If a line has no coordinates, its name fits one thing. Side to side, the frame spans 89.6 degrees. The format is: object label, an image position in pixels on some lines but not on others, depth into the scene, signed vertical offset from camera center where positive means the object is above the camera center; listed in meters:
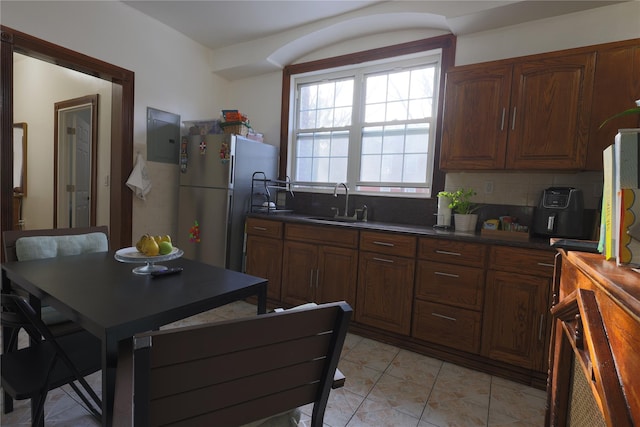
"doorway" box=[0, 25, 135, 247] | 2.40 +0.56
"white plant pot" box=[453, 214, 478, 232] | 2.62 -0.17
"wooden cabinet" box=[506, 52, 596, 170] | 2.13 +0.64
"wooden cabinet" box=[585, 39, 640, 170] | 2.02 +0.75
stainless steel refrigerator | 3.26 -0.07
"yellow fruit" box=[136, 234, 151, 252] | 1.47 -0.28
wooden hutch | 0.45 -0.24
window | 3.10 +0.75
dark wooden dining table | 0.97 -0.42
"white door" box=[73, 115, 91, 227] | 4.09 +0.08
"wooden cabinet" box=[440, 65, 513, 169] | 2.38 +0.64
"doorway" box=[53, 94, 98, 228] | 4.09 +0.17
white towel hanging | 3.21 +0.03
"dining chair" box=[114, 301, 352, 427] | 0.60 -0.39
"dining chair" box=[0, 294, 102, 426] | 1.13 -0.76
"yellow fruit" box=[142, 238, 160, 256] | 1.46 -0.29
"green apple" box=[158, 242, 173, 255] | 1.51 -0.30
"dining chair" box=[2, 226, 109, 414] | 1.59 -0.40
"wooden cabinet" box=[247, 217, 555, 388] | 2.07 -0.68
